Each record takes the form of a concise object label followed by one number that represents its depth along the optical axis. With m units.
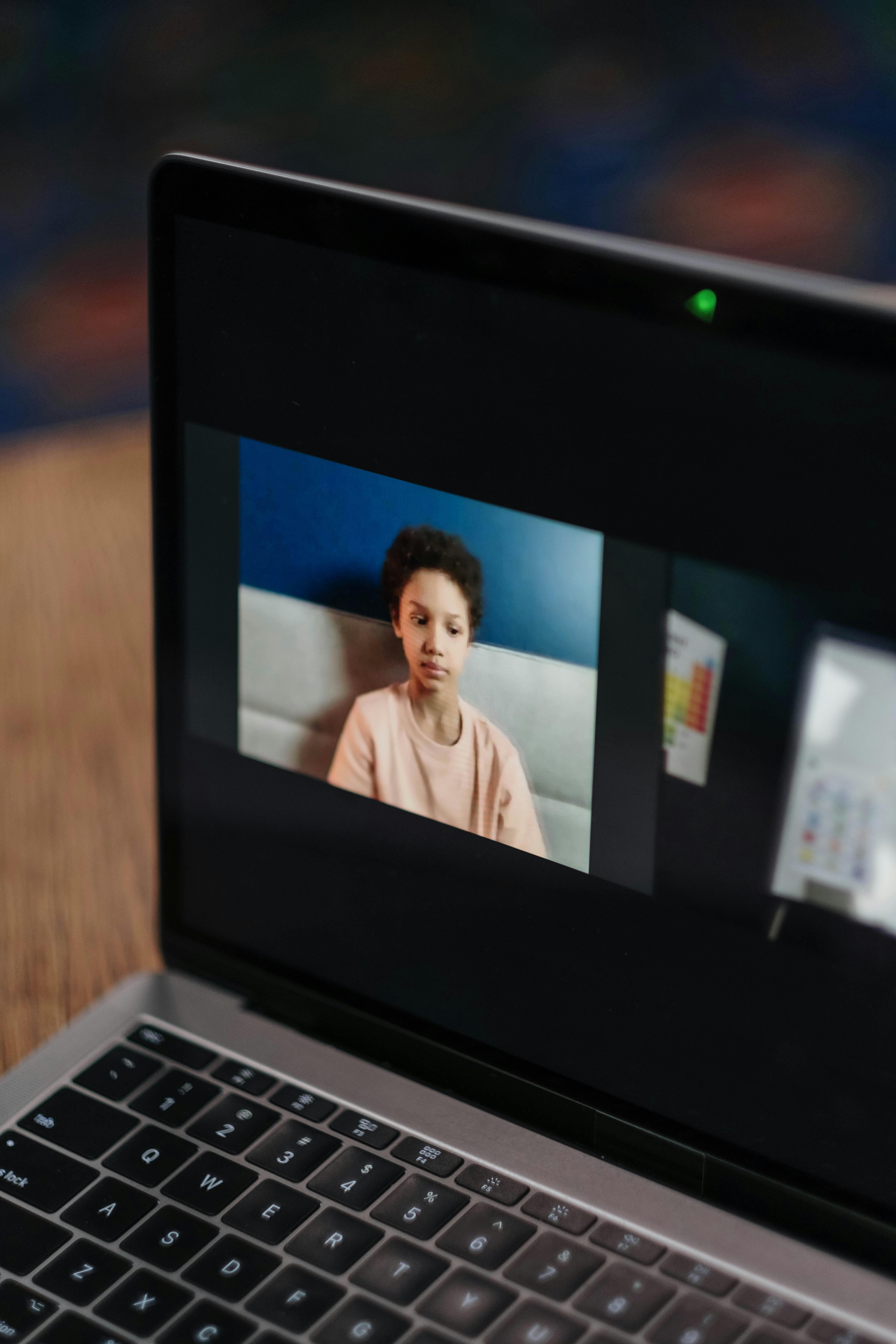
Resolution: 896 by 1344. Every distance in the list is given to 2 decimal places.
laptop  0.75
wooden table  0.93
